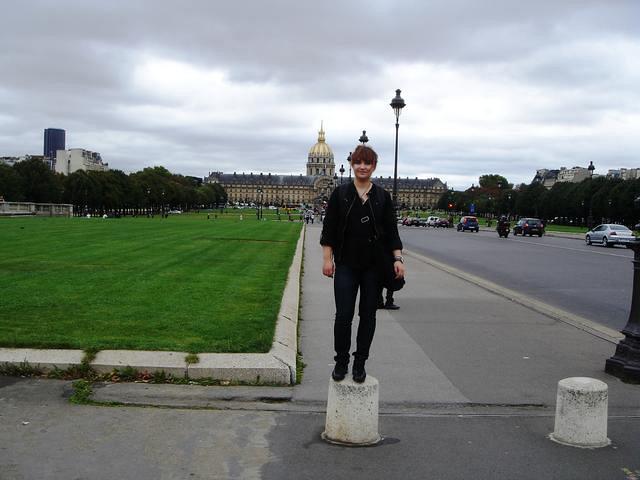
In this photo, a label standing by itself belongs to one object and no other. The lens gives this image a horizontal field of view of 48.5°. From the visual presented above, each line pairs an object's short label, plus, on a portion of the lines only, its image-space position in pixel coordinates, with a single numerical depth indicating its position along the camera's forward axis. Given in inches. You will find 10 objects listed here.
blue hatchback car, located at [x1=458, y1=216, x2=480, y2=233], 2970.2
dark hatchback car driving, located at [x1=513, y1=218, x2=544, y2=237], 2434.8
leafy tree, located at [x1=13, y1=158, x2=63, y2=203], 4379.9
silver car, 1708.2
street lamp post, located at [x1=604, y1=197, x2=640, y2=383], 305.9
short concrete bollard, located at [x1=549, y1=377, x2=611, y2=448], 222.7
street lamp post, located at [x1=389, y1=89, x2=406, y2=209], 1040.8
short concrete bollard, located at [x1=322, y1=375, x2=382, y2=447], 221.1
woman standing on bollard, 238.8
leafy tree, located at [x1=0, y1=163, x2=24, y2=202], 4005.9
